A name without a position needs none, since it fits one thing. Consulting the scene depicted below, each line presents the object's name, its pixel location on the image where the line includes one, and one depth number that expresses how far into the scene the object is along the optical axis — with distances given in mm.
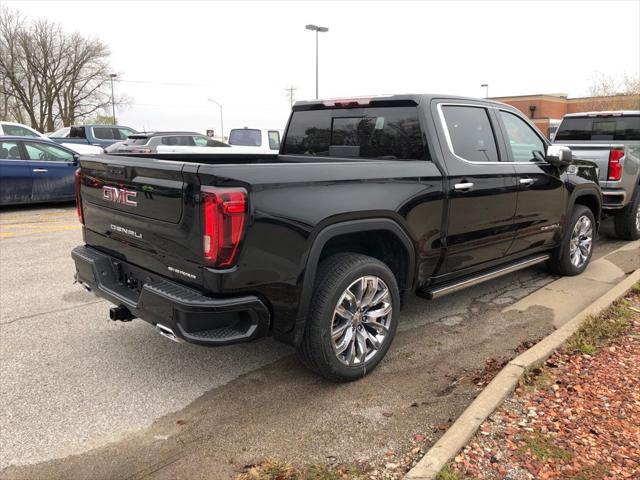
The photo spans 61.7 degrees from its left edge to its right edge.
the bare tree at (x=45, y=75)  44656
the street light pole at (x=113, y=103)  50406
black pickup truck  2867
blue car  10359
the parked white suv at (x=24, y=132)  15706
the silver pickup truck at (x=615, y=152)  7387
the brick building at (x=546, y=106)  49616
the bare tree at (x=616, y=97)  33406
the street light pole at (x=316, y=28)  28266
